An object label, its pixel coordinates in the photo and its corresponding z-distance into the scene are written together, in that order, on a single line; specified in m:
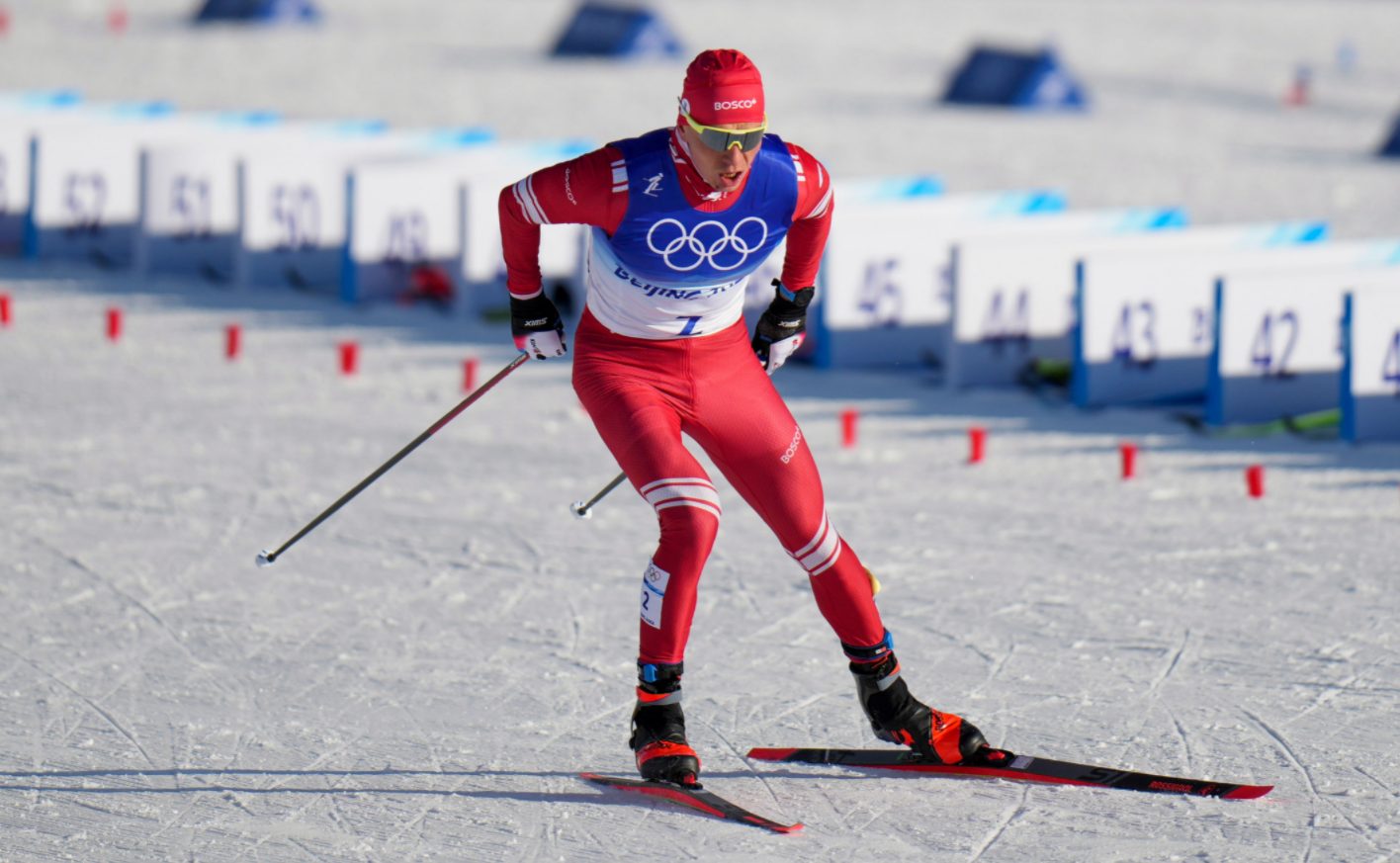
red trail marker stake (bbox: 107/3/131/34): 56.87
